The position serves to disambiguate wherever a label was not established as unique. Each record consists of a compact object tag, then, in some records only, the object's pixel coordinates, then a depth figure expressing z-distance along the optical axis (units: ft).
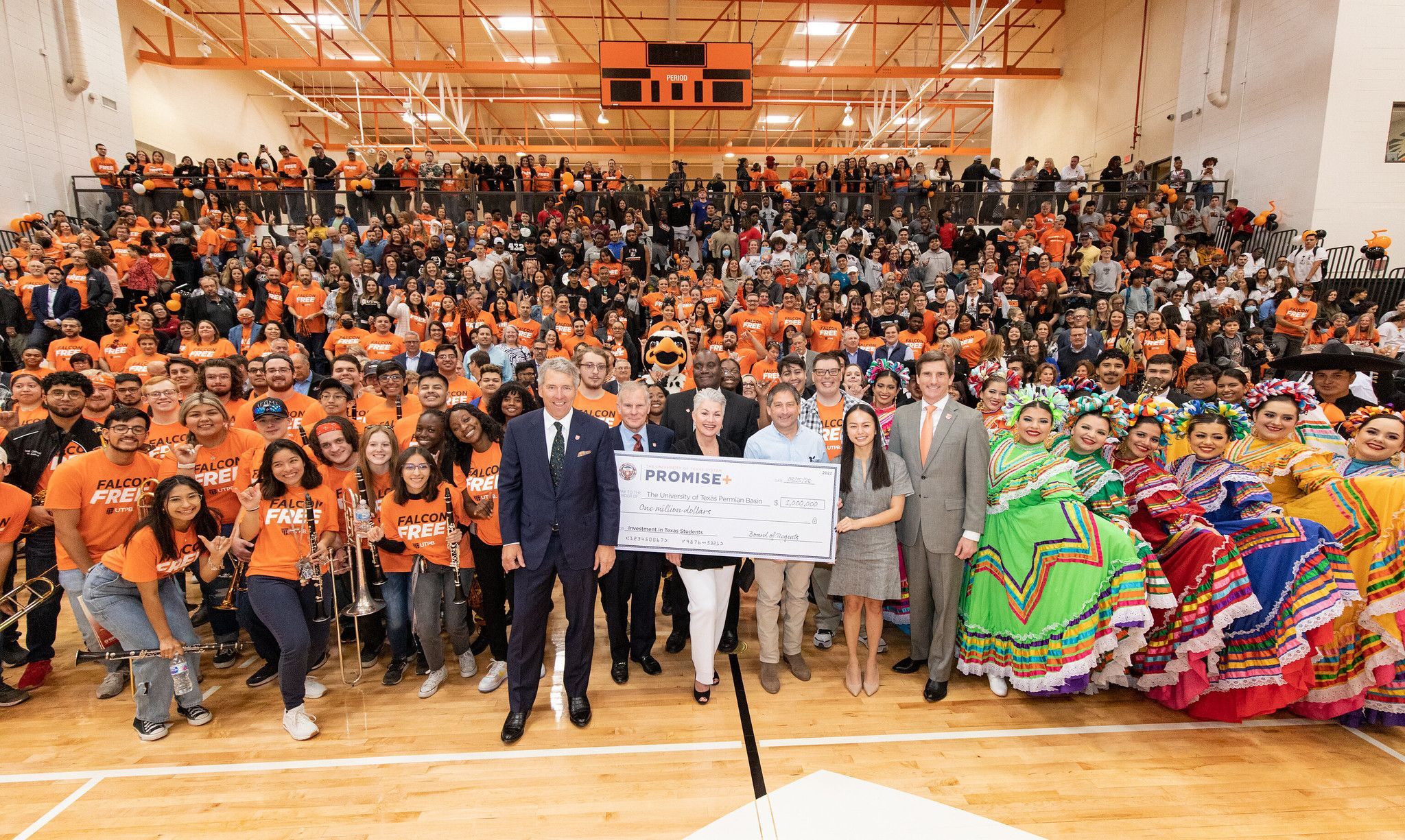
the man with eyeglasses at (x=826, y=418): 14.75
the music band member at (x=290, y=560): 11.55
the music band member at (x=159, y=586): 11.26
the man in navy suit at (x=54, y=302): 30.12
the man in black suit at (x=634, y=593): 13.14
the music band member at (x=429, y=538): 12.39
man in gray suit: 12.12
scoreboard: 46.55
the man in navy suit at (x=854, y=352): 24.75
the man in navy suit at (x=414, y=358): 22.94
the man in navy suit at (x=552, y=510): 11.14
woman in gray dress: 12.05
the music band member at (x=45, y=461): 13.51
